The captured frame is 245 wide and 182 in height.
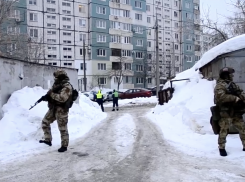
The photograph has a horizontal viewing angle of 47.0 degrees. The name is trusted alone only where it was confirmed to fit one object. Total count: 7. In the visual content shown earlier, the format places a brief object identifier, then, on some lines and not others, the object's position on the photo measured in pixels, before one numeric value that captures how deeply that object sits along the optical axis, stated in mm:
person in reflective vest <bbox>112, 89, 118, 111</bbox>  19000
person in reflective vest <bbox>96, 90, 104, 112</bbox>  18172
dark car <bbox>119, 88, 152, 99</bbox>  32000
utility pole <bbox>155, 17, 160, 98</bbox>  24605
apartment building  46188
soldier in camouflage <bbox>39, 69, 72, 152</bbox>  6258
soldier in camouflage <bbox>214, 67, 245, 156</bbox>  5625
